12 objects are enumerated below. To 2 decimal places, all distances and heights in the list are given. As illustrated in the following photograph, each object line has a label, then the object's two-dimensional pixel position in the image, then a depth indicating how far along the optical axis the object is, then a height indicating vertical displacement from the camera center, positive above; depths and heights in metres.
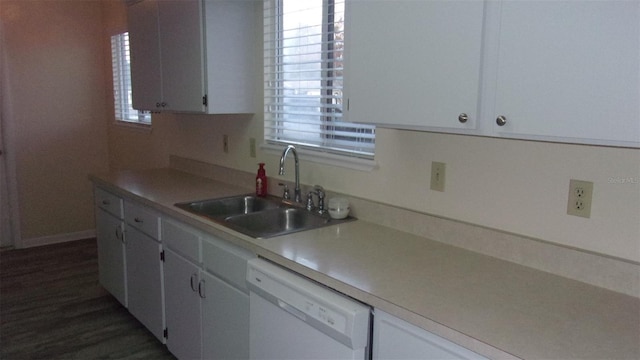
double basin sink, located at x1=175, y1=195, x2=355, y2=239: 2.30 -0.58
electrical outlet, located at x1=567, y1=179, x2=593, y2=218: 1.51 -0.29
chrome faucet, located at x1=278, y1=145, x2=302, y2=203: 2.44 -0.39
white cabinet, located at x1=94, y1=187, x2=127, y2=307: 3.02 -0.94
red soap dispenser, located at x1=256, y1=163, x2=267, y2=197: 2.75 -0.47
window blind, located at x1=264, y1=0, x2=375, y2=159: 2.39 +0.11
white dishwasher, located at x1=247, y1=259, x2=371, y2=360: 1.43 -0.70
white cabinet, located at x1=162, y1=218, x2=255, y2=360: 2.01 -0.88
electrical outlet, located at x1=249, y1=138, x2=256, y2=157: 2.98 -0.29
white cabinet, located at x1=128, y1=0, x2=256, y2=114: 2.67 +0.26
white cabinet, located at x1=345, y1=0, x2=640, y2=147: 1.13 +0.10
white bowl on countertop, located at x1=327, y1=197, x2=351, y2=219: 2.22 -0.49
